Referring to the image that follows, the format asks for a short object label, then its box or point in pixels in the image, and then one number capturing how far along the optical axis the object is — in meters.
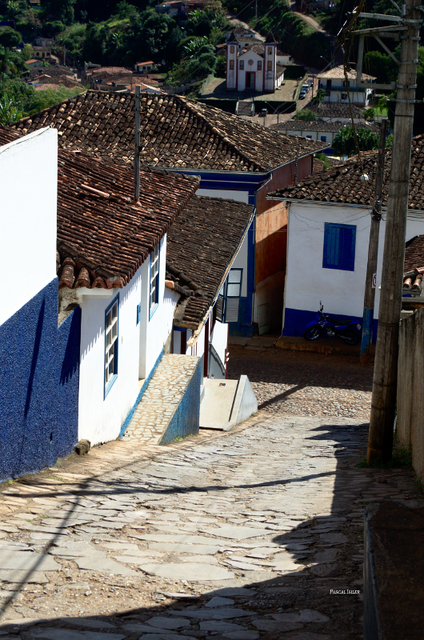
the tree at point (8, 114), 53.03
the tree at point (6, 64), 102.19
